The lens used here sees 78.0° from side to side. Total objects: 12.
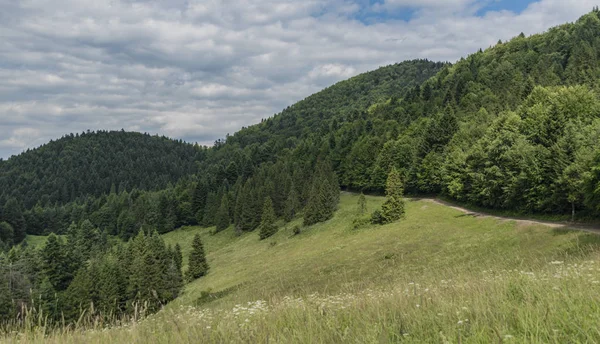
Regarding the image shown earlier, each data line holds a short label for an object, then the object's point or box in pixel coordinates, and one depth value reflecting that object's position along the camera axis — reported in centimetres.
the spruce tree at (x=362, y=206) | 7312
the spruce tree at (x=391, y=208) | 6248
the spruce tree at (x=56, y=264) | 8256
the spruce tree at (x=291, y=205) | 9319
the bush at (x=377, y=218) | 6341
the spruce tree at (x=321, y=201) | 8062
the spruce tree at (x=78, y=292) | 5797
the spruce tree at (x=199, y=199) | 13550
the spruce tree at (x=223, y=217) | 11091
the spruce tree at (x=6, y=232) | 14675
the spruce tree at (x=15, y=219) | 15588
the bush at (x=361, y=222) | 6431
